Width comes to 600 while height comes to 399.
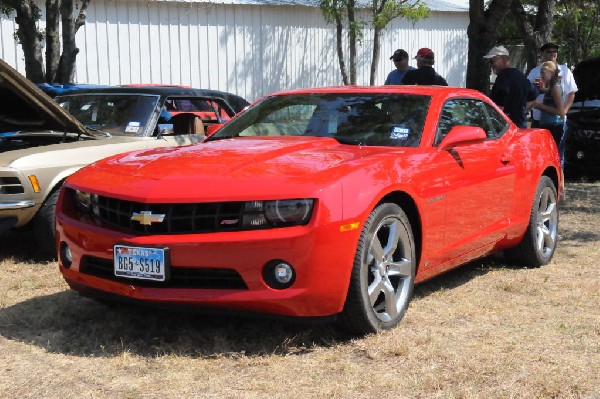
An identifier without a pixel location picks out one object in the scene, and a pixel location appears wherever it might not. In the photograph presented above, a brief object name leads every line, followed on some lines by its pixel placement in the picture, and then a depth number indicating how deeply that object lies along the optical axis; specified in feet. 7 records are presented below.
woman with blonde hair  31.17
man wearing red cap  30.58
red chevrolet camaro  13.12
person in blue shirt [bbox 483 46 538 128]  27.27
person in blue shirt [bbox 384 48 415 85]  33.40
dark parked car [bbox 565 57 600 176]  37.14
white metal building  59.00
